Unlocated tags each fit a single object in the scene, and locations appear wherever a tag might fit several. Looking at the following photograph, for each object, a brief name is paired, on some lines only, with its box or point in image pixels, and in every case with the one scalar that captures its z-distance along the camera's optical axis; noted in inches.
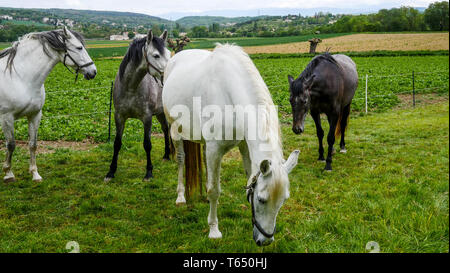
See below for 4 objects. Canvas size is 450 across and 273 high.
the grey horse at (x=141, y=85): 203.2
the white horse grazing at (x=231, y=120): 106.5
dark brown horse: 229.3
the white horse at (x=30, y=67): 196.4
